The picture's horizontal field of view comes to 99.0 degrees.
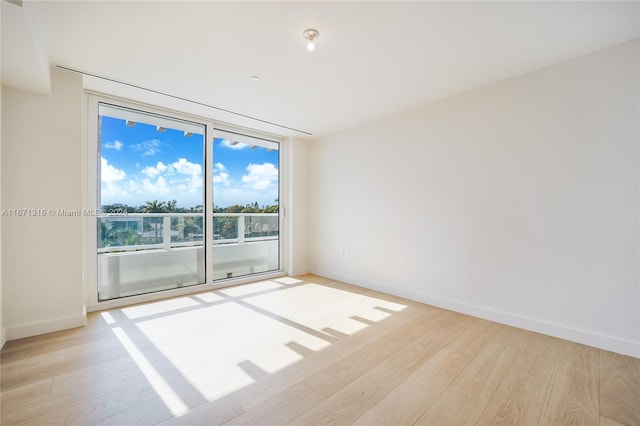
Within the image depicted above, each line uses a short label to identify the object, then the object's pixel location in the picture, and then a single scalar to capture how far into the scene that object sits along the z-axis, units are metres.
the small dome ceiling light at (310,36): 2.00
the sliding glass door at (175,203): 3.16
